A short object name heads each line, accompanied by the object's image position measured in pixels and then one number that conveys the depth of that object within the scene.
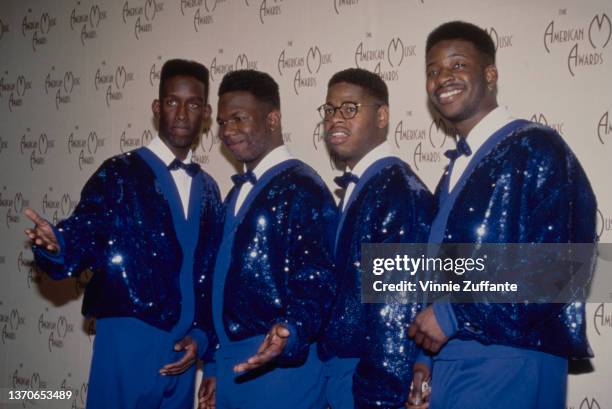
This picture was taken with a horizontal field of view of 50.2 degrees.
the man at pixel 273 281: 1.92
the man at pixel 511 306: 1.56
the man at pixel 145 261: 2.11
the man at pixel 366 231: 1.77
